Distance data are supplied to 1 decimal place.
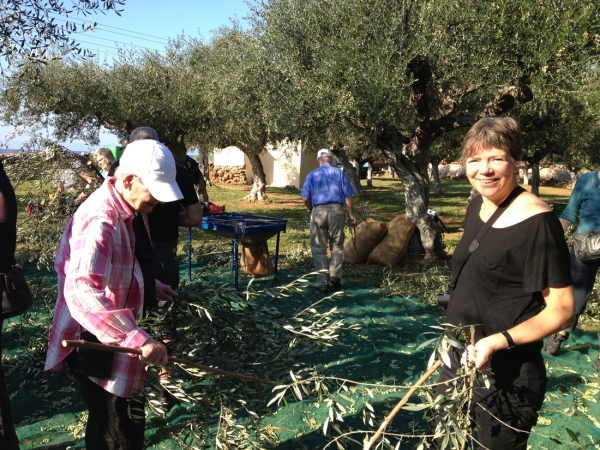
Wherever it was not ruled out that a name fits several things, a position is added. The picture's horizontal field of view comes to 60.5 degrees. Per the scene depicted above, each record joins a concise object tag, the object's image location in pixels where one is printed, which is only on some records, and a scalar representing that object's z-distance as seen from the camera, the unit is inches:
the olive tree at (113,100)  582.2
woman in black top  76.1
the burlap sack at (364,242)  366.9
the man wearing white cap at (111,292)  77.2
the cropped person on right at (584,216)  179.3
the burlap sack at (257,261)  313.3
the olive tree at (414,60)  273.6
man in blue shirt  284.0
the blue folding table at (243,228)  271.3
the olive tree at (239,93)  403.2
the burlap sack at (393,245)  353.7
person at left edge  104.0
